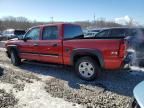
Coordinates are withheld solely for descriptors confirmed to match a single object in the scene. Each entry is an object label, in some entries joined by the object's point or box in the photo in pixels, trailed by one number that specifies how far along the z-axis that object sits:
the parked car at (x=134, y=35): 4.40
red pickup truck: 3.02
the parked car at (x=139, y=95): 1.23
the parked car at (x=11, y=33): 12.61
